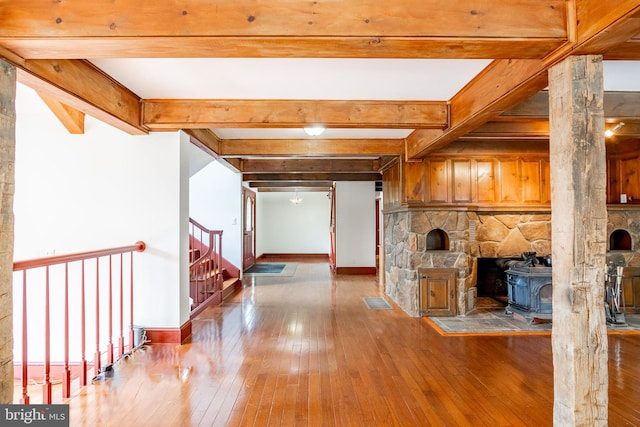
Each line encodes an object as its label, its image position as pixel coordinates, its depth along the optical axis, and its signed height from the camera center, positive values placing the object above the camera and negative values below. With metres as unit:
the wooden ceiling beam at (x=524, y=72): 1.55 +0.88
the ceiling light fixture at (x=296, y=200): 11.24 +0.67
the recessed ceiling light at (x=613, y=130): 3.79 +0.97
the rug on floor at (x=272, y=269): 8.41 -1.31
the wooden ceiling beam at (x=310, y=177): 7.68 +0.97
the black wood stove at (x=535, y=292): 4.46 -0.97
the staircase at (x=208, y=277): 5.04 -0.94
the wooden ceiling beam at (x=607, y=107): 3.10 +1.00
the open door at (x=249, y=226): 8.69 -0.17
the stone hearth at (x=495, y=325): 4.03 -1.33
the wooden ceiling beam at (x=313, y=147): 4.82 +1.02
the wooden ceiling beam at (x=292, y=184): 8.85 +0.95
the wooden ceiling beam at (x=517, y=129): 3.94 +1.01
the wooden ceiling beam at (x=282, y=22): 1.72 +0.98
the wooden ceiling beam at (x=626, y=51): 1.81 +0.91
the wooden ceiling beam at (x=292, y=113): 3.32 +1.03
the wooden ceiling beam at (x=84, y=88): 2.16 +0.95
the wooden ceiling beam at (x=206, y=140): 3.98 +1.00
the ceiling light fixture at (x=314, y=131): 3.85 +1.01
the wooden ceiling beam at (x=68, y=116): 3.30 +1.06
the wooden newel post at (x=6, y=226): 1.85 -0.02
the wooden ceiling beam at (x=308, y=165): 6.57 +1.05
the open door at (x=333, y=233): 8.50 -0.35
